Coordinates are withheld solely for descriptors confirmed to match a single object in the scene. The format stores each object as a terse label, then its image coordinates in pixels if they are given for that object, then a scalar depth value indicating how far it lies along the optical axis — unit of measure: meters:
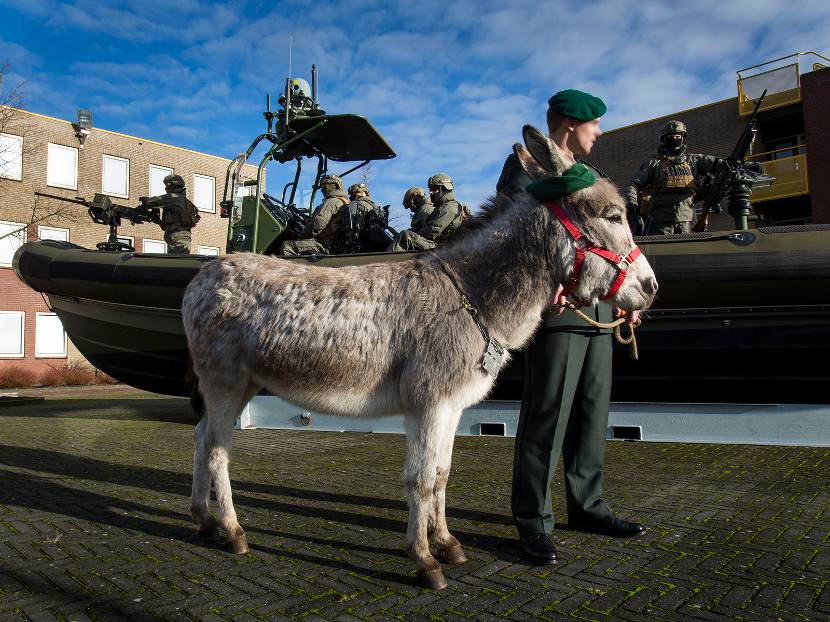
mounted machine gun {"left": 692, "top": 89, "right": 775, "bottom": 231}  6.90
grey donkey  3.39
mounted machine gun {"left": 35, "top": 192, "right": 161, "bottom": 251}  10.85
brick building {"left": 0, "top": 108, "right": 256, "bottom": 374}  25.92
